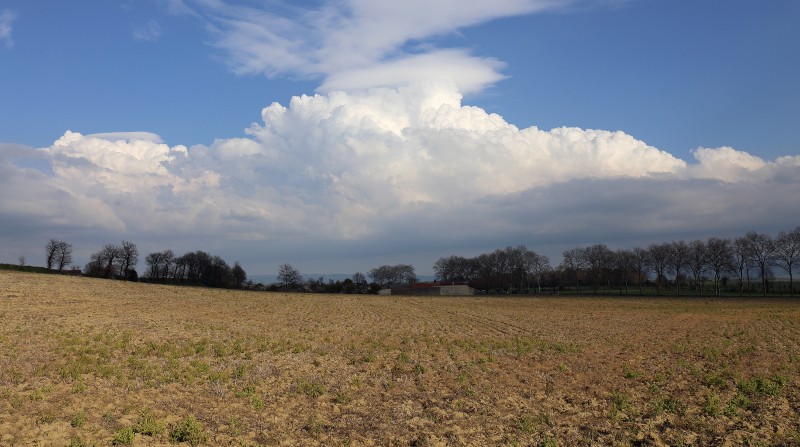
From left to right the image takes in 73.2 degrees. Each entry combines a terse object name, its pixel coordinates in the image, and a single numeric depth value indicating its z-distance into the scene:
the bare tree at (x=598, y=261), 185.75
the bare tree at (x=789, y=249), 142.62
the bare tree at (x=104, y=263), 153.62
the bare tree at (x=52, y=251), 162.09
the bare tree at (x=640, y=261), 175.88
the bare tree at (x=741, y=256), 148.50
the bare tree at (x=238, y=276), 189.62
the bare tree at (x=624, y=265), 182.12
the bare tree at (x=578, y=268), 192.82
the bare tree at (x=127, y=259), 160.18
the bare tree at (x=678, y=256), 161.25
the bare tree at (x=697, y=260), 156.00
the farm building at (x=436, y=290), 175.88
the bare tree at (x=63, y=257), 163.41
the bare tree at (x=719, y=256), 150.38
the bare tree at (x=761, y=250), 144.38
